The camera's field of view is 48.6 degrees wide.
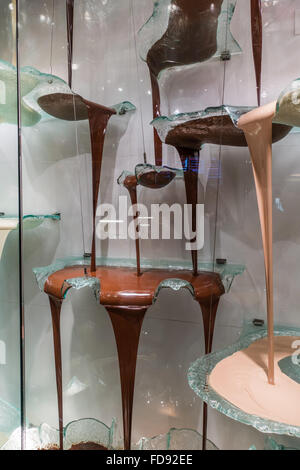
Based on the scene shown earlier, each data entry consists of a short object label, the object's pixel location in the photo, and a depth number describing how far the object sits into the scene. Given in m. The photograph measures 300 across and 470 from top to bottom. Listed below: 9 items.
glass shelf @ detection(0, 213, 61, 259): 0.89
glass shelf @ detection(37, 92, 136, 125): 0.94
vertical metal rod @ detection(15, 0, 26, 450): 0.86
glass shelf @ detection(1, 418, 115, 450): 0.99
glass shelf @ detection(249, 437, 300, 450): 0.70
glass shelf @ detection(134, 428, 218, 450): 0.90
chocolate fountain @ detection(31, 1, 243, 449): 0.76
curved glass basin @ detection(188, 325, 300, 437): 0.47
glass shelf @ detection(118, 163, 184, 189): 0.87
